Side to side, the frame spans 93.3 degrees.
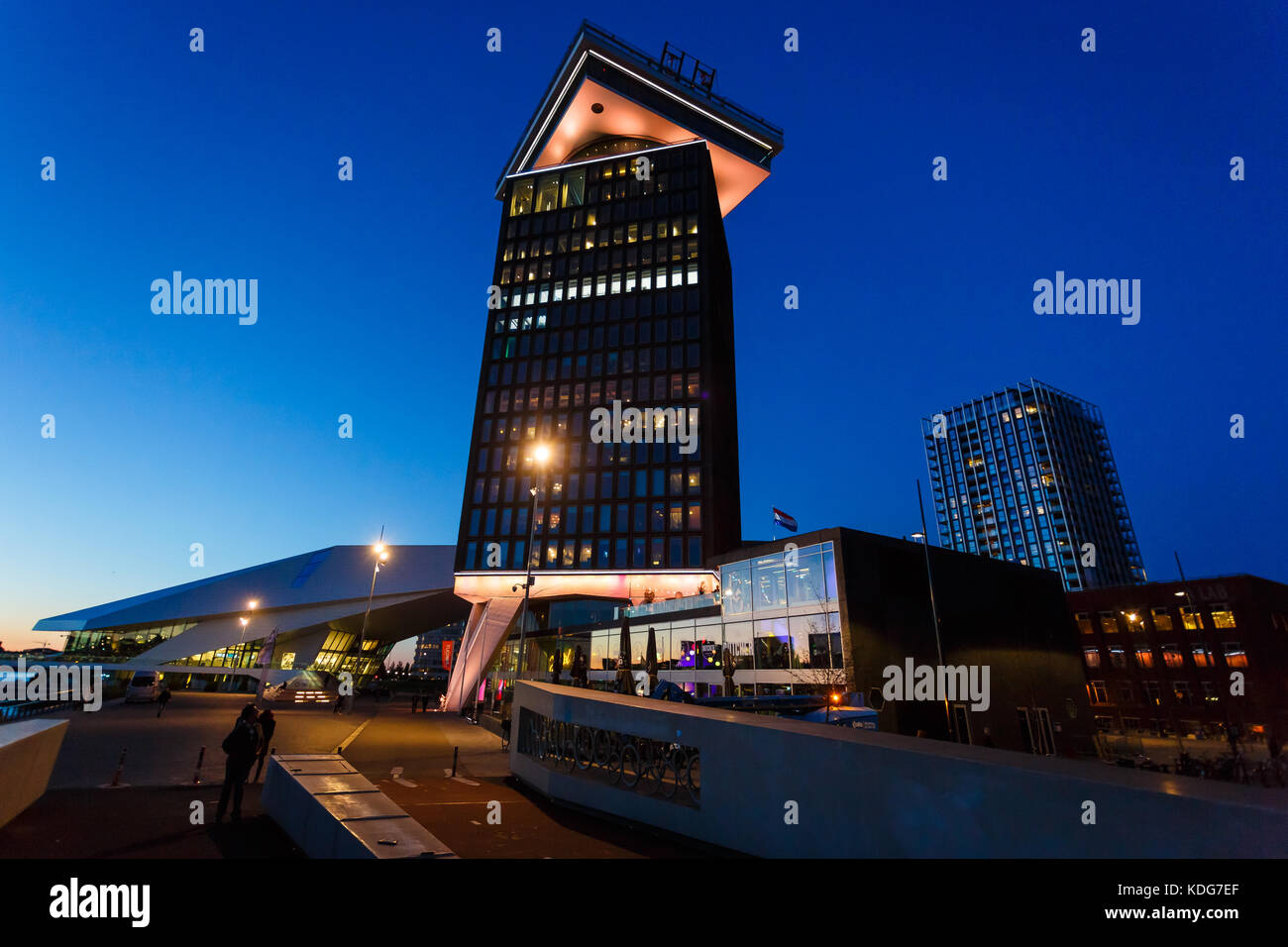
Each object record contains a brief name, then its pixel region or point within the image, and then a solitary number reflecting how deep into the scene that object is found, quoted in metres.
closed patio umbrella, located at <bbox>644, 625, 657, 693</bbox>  36.06
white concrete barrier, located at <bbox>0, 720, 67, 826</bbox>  9.02
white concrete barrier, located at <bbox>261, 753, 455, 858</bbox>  5.61
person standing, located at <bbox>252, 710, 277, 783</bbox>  16.17
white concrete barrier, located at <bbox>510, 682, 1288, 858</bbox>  4.03
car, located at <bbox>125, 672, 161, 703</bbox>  41.25
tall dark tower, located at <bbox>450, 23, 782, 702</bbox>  61.84
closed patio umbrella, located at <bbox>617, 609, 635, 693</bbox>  33.25
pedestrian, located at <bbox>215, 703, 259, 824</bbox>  10.14
